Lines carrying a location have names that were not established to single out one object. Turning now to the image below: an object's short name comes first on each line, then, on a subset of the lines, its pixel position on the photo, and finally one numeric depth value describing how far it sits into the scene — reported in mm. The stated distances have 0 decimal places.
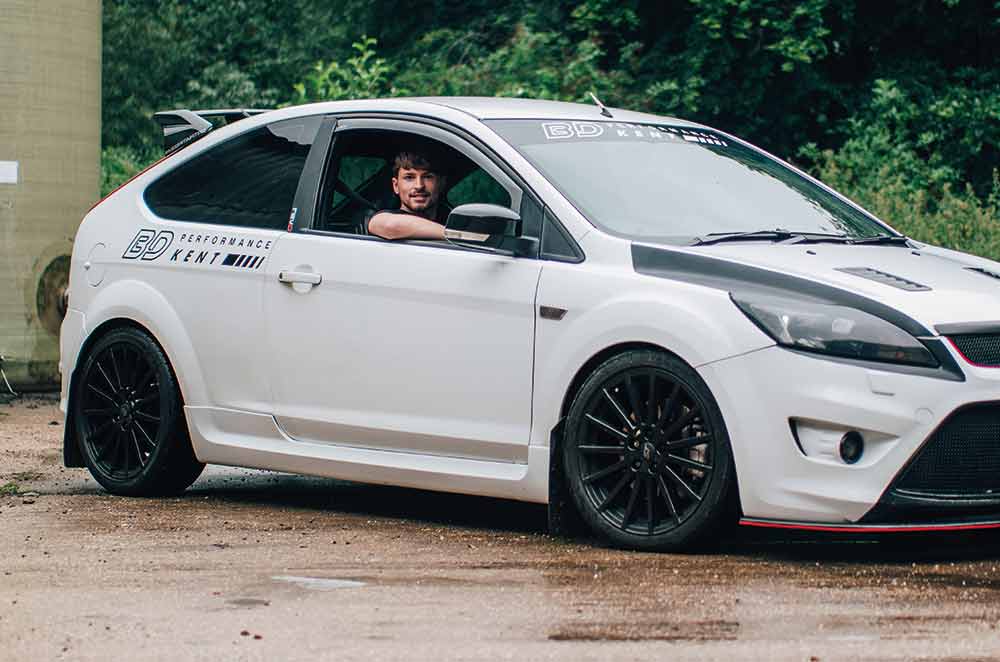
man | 11195
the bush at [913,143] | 27588
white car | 8878
